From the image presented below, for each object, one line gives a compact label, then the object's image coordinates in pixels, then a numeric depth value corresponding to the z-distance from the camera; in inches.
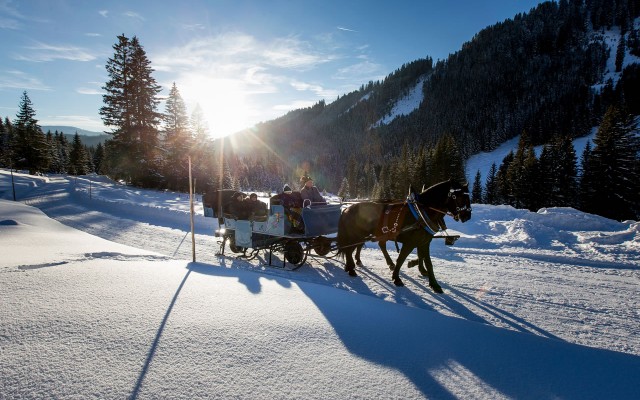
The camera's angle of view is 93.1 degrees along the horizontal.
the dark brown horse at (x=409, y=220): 267.0
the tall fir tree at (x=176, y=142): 1288.1
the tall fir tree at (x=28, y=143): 1902.1
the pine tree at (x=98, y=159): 3098.2
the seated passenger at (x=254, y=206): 370.3
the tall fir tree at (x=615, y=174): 1256.2
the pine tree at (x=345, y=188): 3467.0
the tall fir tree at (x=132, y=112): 1248.2
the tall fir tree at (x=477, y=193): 2410.4
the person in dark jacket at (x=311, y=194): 374.3
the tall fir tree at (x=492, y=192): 2273.6
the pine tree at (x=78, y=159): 2539.4
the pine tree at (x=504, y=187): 1913.1
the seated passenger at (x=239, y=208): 372.5
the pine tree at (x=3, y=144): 2329.0
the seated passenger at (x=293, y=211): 337.4
